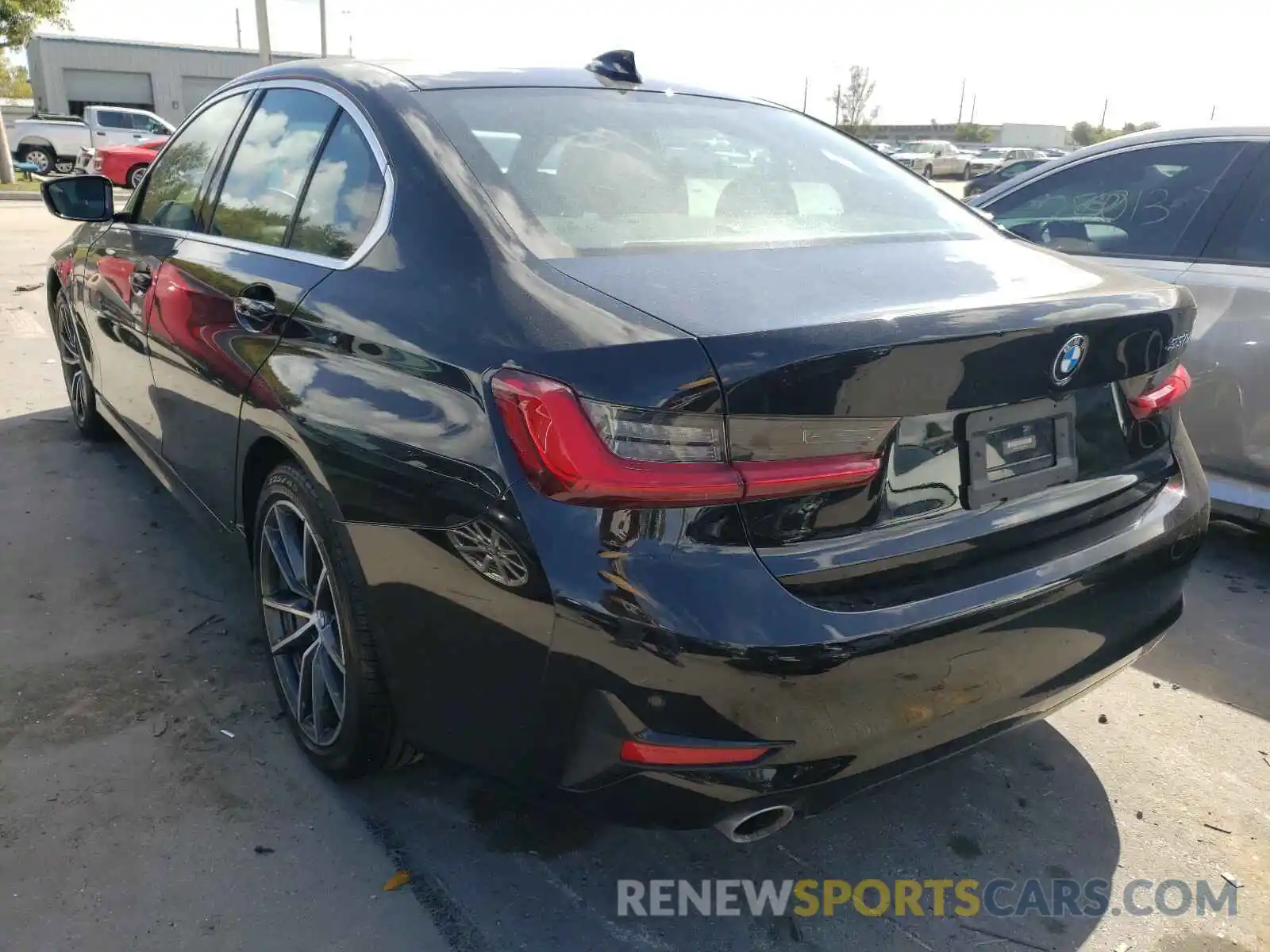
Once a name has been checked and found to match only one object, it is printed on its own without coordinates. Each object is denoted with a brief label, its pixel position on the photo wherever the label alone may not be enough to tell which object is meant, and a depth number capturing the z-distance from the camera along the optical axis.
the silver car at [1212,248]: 3.70
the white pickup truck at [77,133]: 26.06
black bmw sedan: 1.64
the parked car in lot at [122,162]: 21.19
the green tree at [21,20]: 20.34
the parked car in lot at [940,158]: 41.00
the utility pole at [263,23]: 18.23
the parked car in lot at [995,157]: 40.50
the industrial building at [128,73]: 47.00
